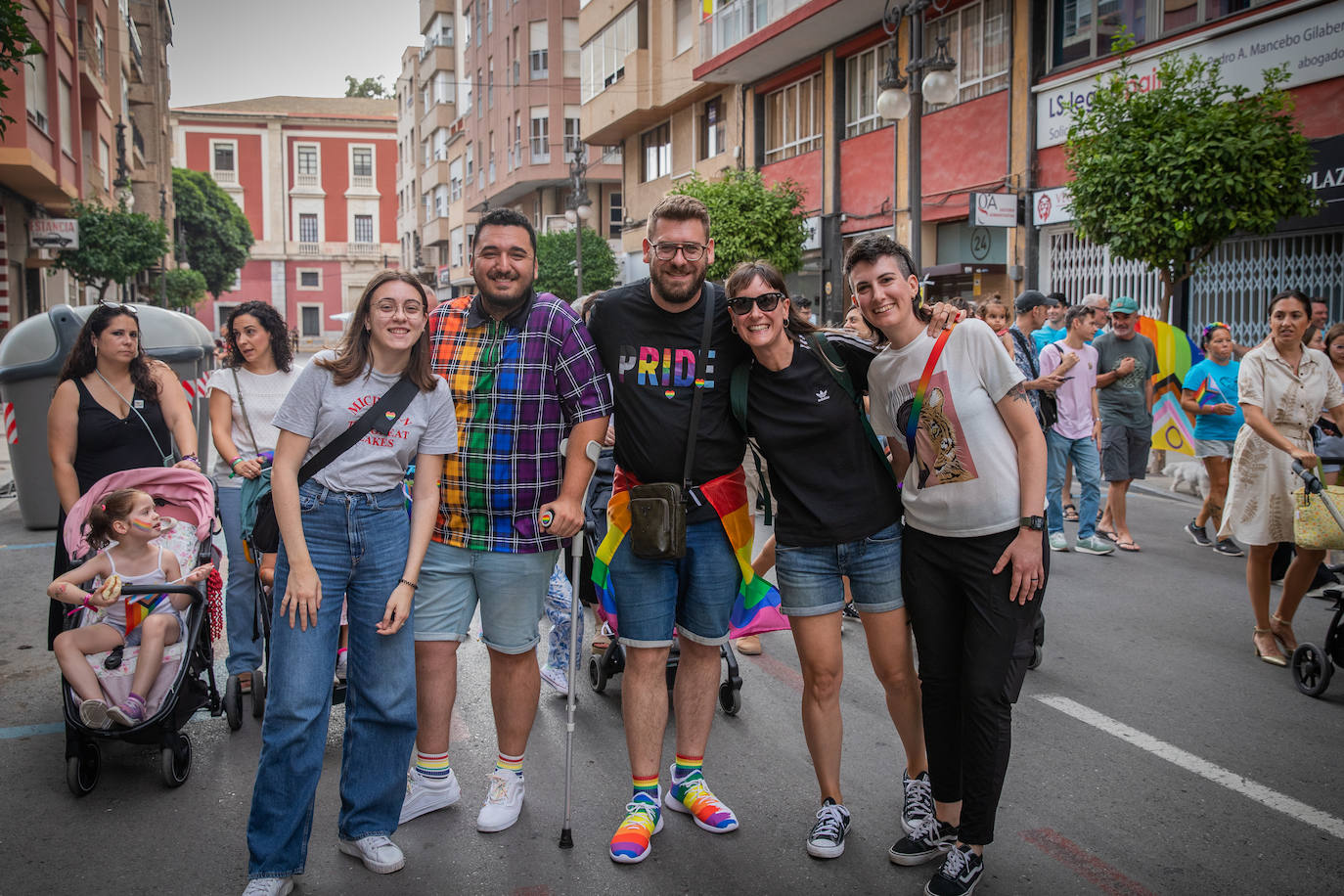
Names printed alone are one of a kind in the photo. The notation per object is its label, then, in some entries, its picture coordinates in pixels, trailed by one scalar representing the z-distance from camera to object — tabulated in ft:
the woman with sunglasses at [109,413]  16.26
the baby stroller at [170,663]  14.16
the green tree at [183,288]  160.86
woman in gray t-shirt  11.25
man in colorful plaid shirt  12.78
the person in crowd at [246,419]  17.35
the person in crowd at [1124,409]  30.45
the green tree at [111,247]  85.15
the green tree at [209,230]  191.93
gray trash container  32.19
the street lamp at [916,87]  41.39
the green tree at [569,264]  113.29
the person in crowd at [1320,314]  36.97
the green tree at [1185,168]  37.42
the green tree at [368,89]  301.84
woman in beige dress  19.10
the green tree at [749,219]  70.13
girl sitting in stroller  14.15
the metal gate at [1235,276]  44.49
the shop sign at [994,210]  54.95
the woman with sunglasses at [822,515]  12.32
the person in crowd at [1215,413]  29.43
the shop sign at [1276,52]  42.98
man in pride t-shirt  12.71
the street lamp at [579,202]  93.35
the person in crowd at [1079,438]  28.81
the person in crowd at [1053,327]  30.14
